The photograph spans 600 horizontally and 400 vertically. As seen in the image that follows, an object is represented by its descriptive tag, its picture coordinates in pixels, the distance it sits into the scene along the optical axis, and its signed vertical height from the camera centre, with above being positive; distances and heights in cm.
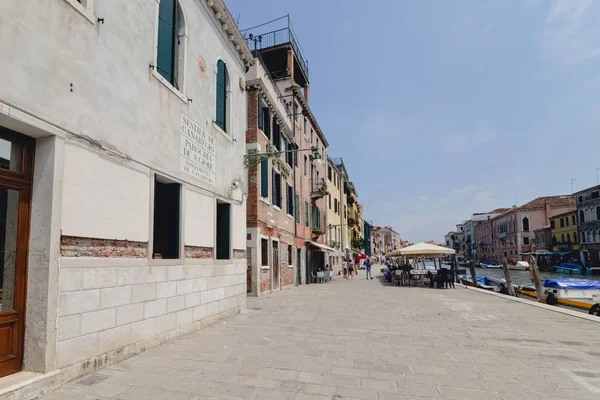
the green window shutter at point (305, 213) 2195 +187
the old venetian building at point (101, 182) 386 +87
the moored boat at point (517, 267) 6032 -458
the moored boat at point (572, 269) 4669 -384
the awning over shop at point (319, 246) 2080 -14
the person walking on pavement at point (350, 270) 2916 -218
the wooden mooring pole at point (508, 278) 1711 -177
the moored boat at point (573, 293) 1576 -236
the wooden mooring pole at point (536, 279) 1457 -156
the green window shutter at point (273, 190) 1541 +233
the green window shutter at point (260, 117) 1420 +502
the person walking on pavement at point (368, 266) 2658 -173
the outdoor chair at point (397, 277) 2030 -194
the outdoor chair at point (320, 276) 2212 -200
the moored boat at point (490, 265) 7444 -495
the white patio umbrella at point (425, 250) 1820 -40
